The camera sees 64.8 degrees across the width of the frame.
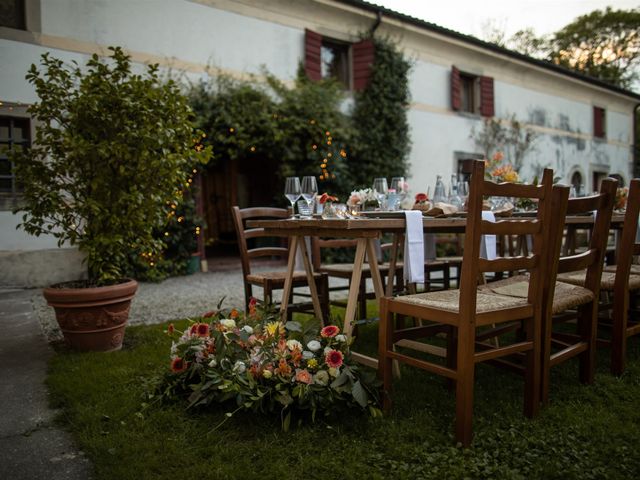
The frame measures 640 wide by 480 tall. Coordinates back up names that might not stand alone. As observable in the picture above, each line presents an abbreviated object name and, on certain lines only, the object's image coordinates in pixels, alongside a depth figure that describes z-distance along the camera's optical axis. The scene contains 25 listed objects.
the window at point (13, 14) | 6.17
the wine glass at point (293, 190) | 2.90
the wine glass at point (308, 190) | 2.87
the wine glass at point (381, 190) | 3.14
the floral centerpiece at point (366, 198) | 3.06
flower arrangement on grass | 2.12
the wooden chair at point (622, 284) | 2.54
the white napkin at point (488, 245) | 2.78
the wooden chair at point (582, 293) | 2.20
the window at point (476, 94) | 11.62
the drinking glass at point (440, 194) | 3.51
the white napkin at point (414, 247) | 2.49
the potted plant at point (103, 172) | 3.24
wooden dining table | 2.44
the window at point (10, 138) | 6.21
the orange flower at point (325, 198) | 2.80
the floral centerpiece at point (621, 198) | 4.32
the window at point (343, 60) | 8.86
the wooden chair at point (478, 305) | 1.91
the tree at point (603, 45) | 21.34
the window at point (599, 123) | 15.28
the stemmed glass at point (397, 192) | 3.17
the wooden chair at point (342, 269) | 3.56
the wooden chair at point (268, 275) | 3.43
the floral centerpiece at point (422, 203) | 3.11
